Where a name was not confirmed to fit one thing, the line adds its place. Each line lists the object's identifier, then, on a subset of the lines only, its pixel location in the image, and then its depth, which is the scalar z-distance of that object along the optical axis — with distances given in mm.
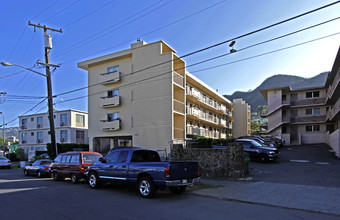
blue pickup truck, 9273
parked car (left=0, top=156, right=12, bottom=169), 30144
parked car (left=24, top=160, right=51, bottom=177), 17922
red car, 14062
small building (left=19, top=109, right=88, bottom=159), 46188
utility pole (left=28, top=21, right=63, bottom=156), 22906
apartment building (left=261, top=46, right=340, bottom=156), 39125
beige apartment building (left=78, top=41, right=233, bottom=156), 26750
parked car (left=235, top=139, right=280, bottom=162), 19375
